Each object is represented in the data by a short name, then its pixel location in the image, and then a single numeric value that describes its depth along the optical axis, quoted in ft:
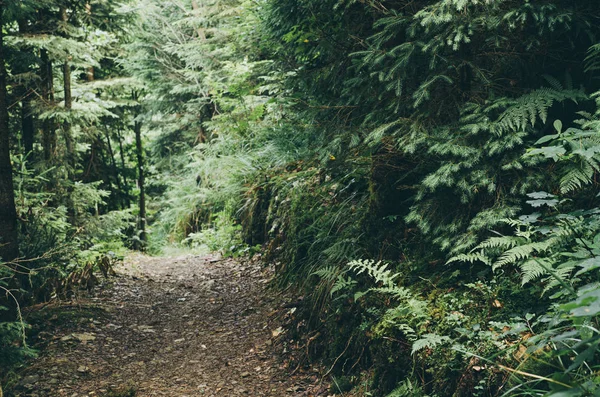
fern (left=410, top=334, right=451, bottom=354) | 9.85
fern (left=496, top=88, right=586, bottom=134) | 10.87
